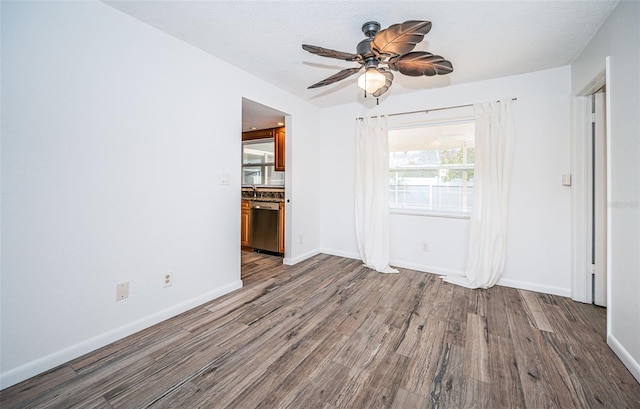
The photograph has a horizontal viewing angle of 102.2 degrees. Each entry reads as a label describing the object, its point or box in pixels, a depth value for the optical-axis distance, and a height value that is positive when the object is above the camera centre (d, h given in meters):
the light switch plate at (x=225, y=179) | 2.66 +0.24
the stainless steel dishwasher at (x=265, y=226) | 4.14 -0.40
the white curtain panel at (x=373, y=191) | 3.61 +0.17
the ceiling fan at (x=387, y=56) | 1.54 +1.00
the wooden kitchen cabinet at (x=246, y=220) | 4.51 -0.32
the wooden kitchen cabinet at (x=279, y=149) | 4.38 +0.91
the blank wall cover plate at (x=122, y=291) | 1.92 -0.67
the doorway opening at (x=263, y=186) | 3.90 +0.30
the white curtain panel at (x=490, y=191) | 2.93 +0.15
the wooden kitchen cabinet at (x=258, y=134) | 4.57 +1.24
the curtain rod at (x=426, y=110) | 3.18 +1.23
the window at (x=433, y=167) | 3.31 +0.50
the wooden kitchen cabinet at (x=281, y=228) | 4.07 -0.41
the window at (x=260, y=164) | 4.87 +0.74
